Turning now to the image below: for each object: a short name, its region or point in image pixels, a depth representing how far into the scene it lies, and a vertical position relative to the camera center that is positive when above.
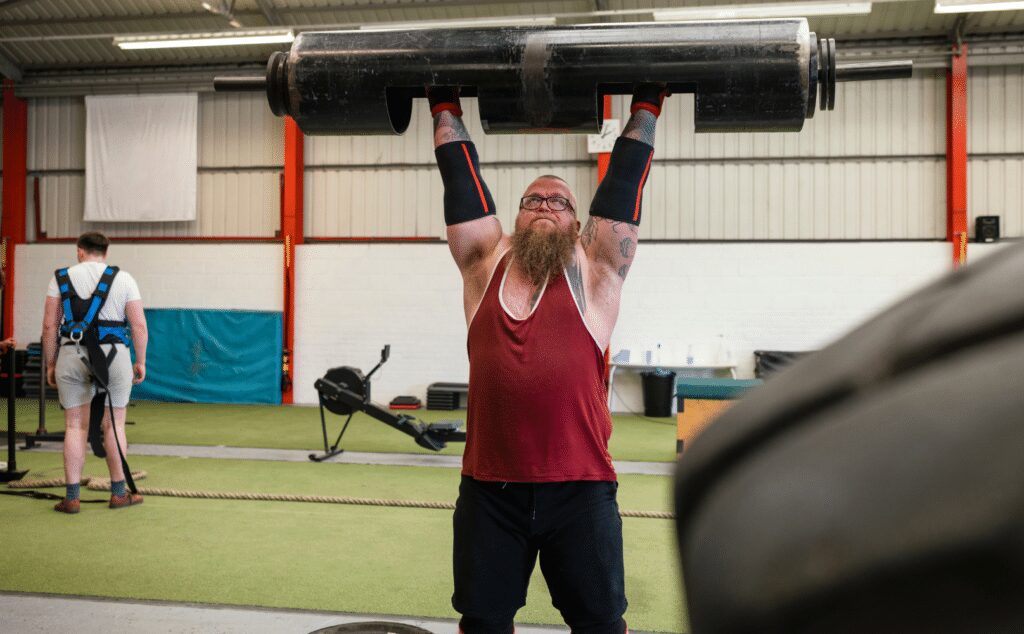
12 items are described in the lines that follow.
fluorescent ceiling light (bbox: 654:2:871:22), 8.05 +3.25
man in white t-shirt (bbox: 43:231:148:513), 4.29 -0.24
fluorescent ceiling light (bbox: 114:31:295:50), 9.24 +3.36
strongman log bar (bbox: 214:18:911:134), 1.64 +0.54
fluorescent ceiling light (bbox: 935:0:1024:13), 7.92 +3.21
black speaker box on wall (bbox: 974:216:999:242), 9.20 +1.12
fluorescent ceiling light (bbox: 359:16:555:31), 8.80 +3.47
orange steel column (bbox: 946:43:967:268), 9.24 +1.98
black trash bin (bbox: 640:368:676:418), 9.28 -0.80
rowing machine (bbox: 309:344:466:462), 5.78 -0.64
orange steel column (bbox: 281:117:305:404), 10.59 +1.30
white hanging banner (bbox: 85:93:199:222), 10.98 +2.25
